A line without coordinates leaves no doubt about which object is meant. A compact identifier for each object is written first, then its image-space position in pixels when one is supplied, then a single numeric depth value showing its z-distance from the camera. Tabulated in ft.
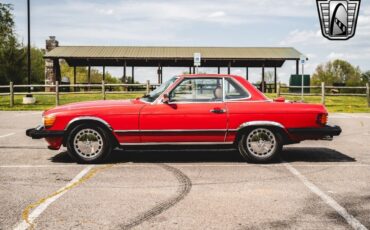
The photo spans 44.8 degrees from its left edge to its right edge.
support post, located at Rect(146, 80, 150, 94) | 78.18
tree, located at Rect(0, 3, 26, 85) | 169.17
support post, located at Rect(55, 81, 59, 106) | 76.43
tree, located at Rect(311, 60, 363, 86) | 304.01
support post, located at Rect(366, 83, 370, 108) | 79.71
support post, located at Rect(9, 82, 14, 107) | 78.46
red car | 23.43
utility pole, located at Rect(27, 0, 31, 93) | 87.71
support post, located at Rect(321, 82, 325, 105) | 76.99
